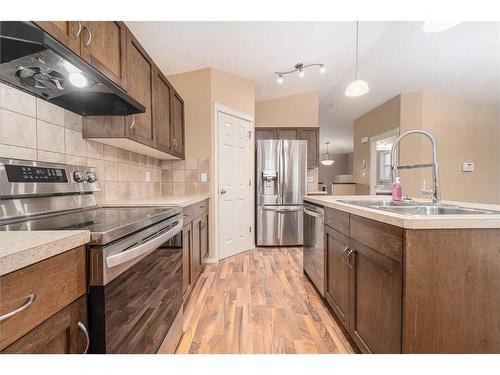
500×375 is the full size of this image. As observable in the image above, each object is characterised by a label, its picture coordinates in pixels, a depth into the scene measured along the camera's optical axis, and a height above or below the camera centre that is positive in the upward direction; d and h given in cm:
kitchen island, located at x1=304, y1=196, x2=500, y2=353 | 89 -39
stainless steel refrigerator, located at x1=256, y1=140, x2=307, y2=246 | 353 -19
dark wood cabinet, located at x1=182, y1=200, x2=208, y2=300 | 178 -54
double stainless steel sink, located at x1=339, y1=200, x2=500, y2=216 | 120 -15
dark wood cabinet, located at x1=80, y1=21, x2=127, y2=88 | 107 +72
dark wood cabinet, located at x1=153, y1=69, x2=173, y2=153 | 200 +67
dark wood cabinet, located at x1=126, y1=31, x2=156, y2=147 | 152 +70
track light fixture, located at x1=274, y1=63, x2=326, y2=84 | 319 +162
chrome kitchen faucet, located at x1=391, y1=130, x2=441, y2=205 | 137 +3
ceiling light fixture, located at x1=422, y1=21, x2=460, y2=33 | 123 +88
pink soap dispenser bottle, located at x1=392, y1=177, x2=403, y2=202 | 162 -6
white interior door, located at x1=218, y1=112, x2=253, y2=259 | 298 -4
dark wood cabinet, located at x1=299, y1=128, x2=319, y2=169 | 401 +70
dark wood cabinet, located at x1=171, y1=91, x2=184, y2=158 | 247 +67
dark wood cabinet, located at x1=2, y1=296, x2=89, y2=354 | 51 -38
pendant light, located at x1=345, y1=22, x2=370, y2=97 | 224 +93
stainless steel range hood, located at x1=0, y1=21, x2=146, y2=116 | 80 +50
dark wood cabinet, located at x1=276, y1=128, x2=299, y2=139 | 395 +87
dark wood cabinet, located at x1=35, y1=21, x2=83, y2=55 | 84 +60
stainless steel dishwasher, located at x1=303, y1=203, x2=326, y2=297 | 183 -56
